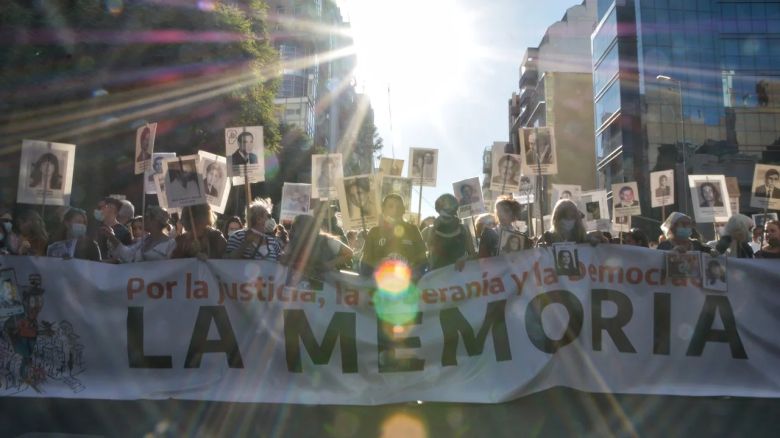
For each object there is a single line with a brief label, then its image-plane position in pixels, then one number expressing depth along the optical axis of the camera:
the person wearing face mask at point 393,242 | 6.92
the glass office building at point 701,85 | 46.81
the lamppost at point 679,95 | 40.78
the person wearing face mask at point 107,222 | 8.24
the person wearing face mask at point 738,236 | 7.76
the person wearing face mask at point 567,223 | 6.70
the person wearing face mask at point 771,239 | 7.31
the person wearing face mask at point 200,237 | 7.12
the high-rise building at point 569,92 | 69.31
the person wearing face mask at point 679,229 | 7.04
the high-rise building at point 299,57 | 61.84
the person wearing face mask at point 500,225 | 7.48
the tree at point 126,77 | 17.56
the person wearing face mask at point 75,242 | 7.11
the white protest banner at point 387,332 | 6.29
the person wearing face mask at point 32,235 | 7.37
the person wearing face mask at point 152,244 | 7.11
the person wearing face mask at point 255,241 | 6.97
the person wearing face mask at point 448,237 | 7.21
